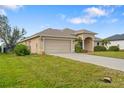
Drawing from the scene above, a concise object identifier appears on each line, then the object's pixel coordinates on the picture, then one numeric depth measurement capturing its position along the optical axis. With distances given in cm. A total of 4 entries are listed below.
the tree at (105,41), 1443
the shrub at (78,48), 1073
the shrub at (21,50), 840
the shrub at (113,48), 1334
